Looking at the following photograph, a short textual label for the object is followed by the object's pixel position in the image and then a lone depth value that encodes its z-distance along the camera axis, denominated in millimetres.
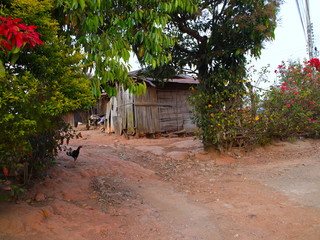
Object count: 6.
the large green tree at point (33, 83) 2230
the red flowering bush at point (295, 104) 8172
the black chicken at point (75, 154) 5532
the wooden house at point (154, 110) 13152
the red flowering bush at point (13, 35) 1902
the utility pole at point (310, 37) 12578
